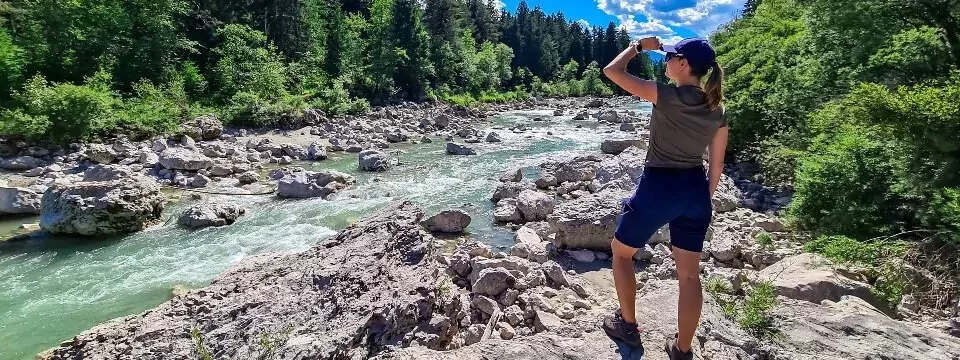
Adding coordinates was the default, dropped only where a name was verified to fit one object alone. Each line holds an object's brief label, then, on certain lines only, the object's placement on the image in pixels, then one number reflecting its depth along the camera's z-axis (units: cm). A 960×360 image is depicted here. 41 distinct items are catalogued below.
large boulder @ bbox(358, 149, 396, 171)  1894
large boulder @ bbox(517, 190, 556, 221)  1216
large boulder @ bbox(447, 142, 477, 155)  2242
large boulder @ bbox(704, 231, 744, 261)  880
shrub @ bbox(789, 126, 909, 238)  791
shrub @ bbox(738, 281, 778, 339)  394
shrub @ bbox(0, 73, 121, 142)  1792
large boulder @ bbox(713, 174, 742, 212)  1242
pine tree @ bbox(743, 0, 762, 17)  5194
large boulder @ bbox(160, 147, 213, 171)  1680
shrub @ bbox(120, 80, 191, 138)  2114
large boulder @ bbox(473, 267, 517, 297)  706
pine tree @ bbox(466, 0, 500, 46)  7619
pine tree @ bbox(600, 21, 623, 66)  8960
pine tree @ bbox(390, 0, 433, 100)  4562
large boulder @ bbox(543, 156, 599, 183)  1605
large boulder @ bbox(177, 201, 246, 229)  1202
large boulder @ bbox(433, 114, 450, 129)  3239
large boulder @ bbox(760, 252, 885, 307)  568
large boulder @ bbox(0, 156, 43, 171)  1634
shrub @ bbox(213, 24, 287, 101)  3142
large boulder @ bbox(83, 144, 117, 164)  1755
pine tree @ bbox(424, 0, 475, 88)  5256
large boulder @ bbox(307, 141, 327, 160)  2120
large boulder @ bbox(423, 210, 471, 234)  1144
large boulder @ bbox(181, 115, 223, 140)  2222
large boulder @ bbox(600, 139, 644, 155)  2116
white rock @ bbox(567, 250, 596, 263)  938
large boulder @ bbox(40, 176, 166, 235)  1125
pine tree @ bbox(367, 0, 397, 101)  4288
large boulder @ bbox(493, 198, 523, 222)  1223
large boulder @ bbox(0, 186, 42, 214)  1240
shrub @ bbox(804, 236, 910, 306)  597
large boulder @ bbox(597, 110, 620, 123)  3660
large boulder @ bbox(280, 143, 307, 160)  2134
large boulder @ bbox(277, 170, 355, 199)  1488
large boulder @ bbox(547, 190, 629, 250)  959
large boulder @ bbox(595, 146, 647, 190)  1302
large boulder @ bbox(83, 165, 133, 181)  1462
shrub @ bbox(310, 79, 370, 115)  3343
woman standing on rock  314
